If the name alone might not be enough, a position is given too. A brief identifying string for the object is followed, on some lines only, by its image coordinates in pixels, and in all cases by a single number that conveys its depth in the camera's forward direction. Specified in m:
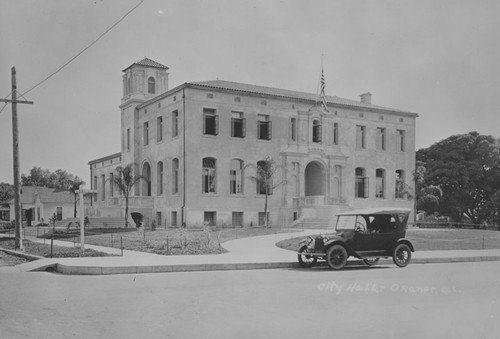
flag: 34.97
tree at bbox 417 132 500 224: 45.12
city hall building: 36.43
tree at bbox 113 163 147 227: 36.38
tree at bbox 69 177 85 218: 54.84
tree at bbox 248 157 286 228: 37.16
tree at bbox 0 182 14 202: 74.96
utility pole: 20.39
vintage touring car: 14.01
